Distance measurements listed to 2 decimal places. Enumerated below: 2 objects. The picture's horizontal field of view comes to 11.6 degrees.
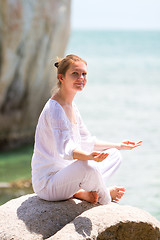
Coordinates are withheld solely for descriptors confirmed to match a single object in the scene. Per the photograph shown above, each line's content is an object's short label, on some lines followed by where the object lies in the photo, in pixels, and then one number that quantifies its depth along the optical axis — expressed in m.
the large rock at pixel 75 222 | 4.47
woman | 4.65
